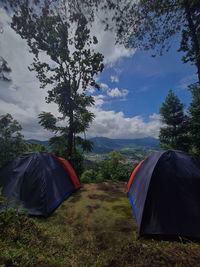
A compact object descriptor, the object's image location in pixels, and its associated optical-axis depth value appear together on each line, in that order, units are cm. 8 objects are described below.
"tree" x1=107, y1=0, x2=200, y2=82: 606
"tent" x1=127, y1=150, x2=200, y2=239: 290
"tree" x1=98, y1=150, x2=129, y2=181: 932
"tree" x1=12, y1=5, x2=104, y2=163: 913
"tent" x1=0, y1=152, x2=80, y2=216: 394
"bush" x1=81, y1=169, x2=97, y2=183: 884
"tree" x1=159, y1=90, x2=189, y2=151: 1650
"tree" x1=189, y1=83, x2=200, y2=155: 1430
